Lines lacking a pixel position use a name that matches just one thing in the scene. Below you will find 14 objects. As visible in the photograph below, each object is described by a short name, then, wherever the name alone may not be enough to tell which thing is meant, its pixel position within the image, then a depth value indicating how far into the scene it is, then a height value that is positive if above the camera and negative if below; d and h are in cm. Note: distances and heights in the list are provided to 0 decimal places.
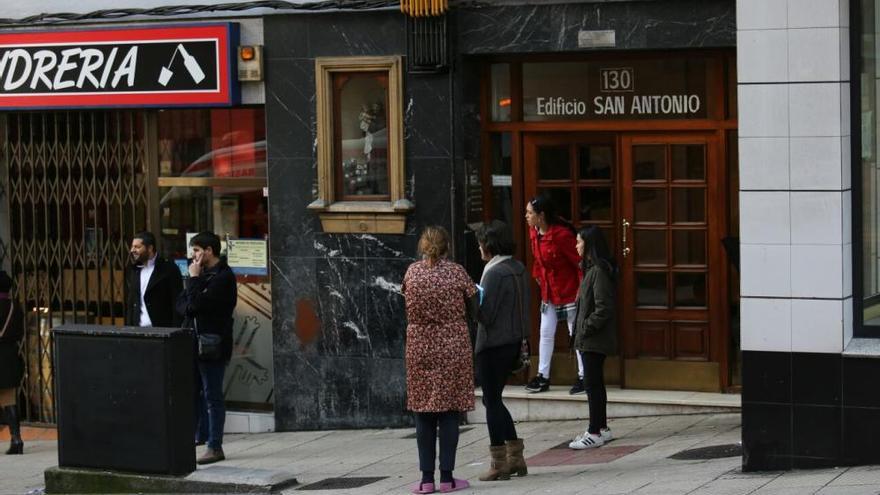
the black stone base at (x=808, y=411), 930 -123
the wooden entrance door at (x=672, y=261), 1223 -40
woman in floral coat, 949 -76
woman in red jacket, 1230 -49
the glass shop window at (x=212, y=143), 1330 +69
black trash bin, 980 -110
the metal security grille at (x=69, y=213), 1370 +10
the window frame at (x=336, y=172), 1242 +42
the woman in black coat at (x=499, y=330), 985 -73
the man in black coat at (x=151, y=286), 1227 -50
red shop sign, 1287 +134
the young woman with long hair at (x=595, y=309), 1072 -67
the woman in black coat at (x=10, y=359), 1312 -114
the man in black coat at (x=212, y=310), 1141 -65
